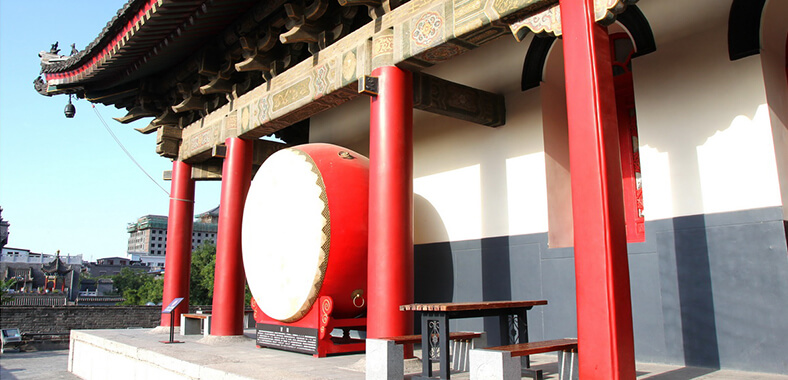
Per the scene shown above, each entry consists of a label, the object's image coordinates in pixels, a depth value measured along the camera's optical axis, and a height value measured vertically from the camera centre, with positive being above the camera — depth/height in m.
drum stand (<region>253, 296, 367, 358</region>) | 5.70 -0.60
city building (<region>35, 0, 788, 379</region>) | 3.65 +1.25
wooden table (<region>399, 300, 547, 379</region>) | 3.87 -0.30
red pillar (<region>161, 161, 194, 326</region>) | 9.62 +0.67
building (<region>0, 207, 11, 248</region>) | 45.66 +3.80
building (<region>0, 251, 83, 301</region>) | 45.69 +0.24
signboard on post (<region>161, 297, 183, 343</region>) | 7.44 -0.39
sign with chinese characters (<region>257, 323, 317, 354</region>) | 5.80 -0.66
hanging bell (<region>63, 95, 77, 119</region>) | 10.16 +3.00
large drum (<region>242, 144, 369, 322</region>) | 5.75 +0.44
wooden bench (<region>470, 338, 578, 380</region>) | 3.31 -0.51
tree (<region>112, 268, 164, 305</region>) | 44.22 -0.75
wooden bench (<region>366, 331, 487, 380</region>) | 4.14 -0.60
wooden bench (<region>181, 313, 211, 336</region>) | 8.73 -0.73
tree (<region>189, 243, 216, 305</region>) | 36.25 +0.07
